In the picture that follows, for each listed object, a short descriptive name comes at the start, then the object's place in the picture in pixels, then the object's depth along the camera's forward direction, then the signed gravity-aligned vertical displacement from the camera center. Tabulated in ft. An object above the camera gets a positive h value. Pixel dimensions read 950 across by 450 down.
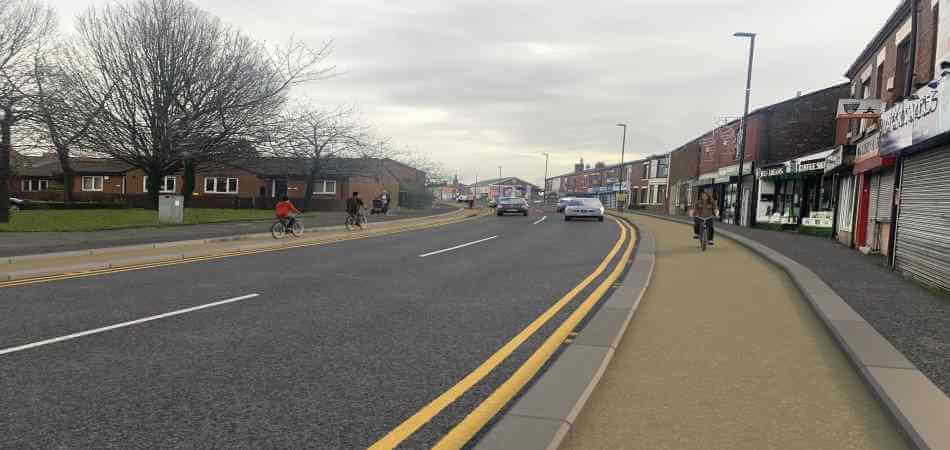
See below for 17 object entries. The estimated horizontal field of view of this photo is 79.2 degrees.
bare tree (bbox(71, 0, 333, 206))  87.30 +14.62
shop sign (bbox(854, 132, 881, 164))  47.50 +5.85
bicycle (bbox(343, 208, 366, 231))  73.82 -4.10
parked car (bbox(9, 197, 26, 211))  114.67 -6.53
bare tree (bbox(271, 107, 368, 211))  99.50 +8.80
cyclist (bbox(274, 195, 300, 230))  59.26 -2.77
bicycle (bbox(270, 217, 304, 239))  59.00 -4.58
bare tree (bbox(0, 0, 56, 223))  67.00 +11.22
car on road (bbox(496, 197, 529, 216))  118.42 -2.06
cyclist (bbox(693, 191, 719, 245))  51.47 -0.34
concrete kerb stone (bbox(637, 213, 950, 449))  11.10 -4.02
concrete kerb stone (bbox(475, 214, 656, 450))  10.57 -4.37
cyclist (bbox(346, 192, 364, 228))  73.97 -2.43
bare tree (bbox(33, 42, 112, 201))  72.95 +10.25
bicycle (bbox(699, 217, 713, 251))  50.99 -2.37
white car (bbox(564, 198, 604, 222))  99.66 -1.78
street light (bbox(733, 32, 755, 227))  88.60 +18.88
